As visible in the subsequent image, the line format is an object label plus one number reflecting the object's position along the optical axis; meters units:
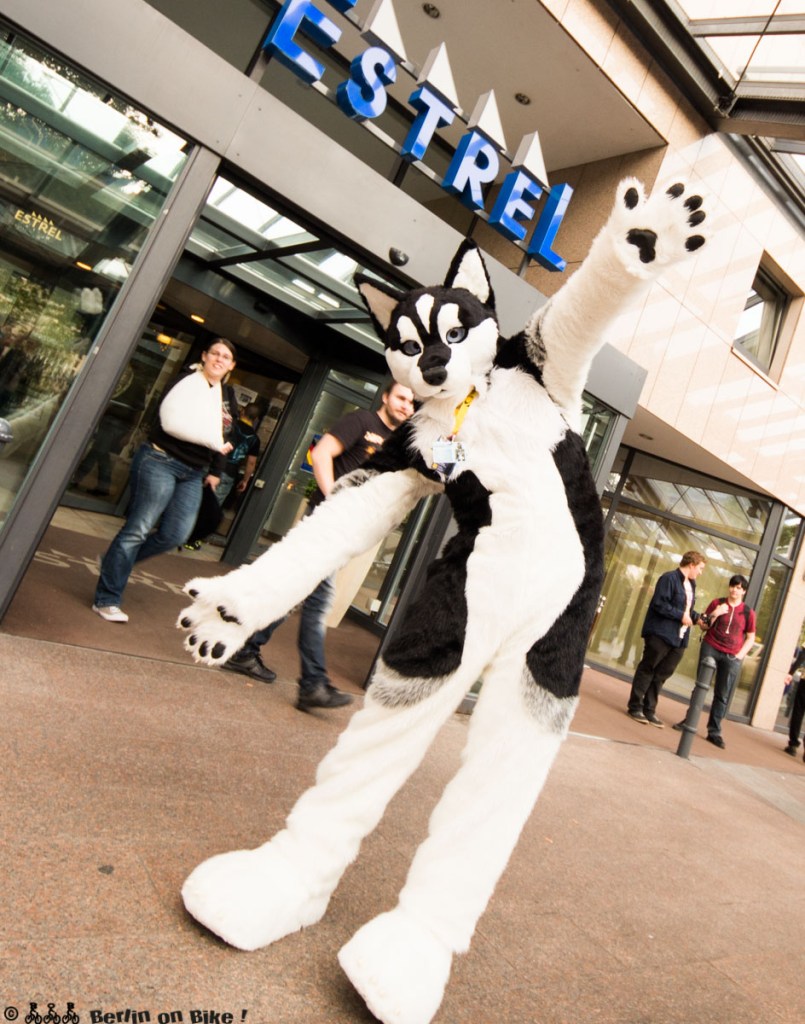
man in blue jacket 7.03
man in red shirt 7.55
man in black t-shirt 3.79
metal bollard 6.23
